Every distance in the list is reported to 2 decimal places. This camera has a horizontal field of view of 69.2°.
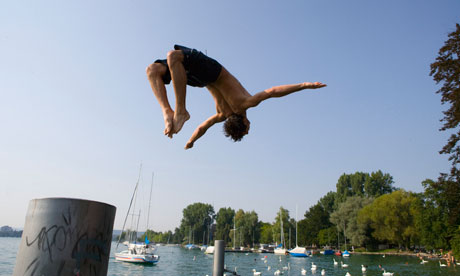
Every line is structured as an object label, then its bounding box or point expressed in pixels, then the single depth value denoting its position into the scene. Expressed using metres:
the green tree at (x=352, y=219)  74.81
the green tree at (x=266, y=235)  107.27
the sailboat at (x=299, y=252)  72.81
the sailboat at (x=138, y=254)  49.72
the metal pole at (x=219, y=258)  5.85
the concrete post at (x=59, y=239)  2.67
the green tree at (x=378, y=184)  91.31
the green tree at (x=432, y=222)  48.56
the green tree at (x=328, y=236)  88.07
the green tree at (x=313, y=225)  95.38
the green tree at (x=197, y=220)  132.50
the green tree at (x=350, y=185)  93.88
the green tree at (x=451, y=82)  21.31
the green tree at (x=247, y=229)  106.88
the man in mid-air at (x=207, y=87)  4.75
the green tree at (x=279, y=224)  96.88
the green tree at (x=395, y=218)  66.31
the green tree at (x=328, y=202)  100.44
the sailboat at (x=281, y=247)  84.75
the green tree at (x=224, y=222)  114.97
